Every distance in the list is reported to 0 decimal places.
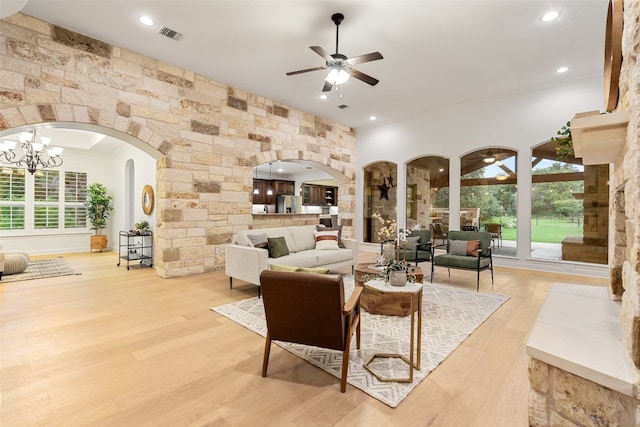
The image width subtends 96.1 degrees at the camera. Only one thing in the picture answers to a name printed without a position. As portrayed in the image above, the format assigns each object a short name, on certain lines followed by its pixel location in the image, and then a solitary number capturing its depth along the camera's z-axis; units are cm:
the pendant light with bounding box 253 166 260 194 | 1169
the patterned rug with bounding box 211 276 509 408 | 210
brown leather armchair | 188
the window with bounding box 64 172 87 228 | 821
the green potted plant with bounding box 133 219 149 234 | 620
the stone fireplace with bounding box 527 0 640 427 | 121
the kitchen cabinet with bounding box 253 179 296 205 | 1191
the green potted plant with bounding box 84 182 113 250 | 817
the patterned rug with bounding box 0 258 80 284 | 499
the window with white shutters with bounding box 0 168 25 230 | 726
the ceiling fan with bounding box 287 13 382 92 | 342
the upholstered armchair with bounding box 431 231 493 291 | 439
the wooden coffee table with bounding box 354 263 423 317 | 319
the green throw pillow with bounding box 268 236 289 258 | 451
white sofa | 397
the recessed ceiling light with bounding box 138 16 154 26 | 367
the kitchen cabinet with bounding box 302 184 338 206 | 1311
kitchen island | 655
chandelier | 582
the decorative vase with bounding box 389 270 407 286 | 247
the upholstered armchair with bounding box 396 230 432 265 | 524
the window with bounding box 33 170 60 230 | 773
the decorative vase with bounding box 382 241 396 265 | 440
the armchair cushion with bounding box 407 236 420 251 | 533
